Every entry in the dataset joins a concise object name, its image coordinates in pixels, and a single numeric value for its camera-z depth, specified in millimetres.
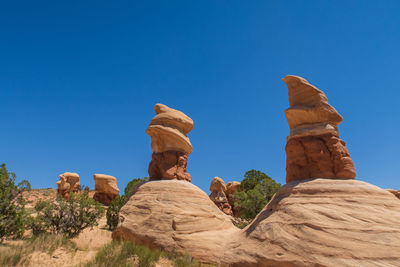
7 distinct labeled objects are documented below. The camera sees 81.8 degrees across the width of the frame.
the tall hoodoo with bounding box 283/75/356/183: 9680
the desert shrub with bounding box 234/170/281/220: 25906
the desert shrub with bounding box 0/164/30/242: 11938
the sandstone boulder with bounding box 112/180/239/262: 10049
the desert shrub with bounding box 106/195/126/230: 20453
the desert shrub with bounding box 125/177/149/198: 39269
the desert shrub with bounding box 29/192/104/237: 14203
